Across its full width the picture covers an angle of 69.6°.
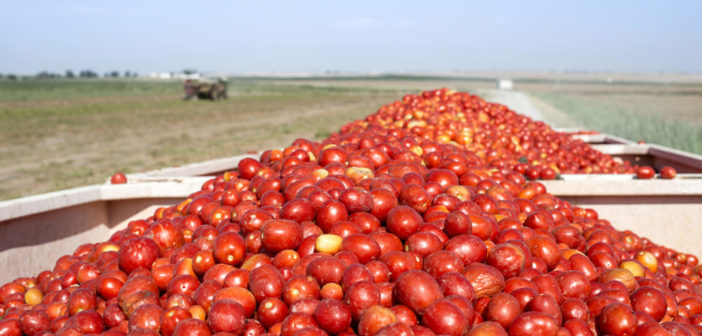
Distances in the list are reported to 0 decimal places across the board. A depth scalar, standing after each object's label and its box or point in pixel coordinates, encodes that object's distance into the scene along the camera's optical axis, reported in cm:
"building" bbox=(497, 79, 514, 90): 7692
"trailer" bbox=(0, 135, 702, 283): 448
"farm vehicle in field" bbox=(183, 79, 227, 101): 4212
